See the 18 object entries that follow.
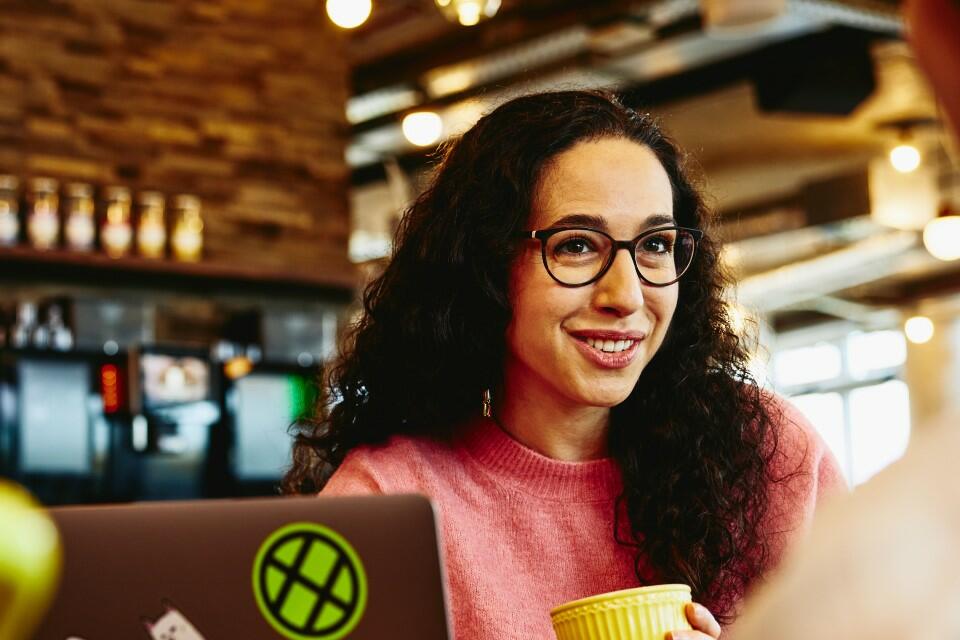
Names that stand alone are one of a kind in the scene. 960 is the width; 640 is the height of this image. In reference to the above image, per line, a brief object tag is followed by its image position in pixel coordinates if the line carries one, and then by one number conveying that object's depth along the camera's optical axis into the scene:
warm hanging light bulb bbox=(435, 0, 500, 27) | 4.00
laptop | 0.82
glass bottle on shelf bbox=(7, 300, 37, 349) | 4.46
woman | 1.57
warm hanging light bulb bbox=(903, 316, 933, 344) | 12.14
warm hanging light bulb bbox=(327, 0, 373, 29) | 4.39
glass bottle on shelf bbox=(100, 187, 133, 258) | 4.75
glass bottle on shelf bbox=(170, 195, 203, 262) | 4.96
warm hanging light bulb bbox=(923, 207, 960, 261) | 7.62
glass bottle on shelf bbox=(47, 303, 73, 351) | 4.54
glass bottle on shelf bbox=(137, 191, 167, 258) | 4.82
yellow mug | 1.04
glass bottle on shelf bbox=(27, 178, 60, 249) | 4.57
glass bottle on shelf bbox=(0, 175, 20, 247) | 4.50
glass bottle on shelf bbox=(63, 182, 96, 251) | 4.65
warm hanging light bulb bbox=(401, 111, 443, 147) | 6.30
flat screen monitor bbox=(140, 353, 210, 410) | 4.52
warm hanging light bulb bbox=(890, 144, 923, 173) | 7.70
